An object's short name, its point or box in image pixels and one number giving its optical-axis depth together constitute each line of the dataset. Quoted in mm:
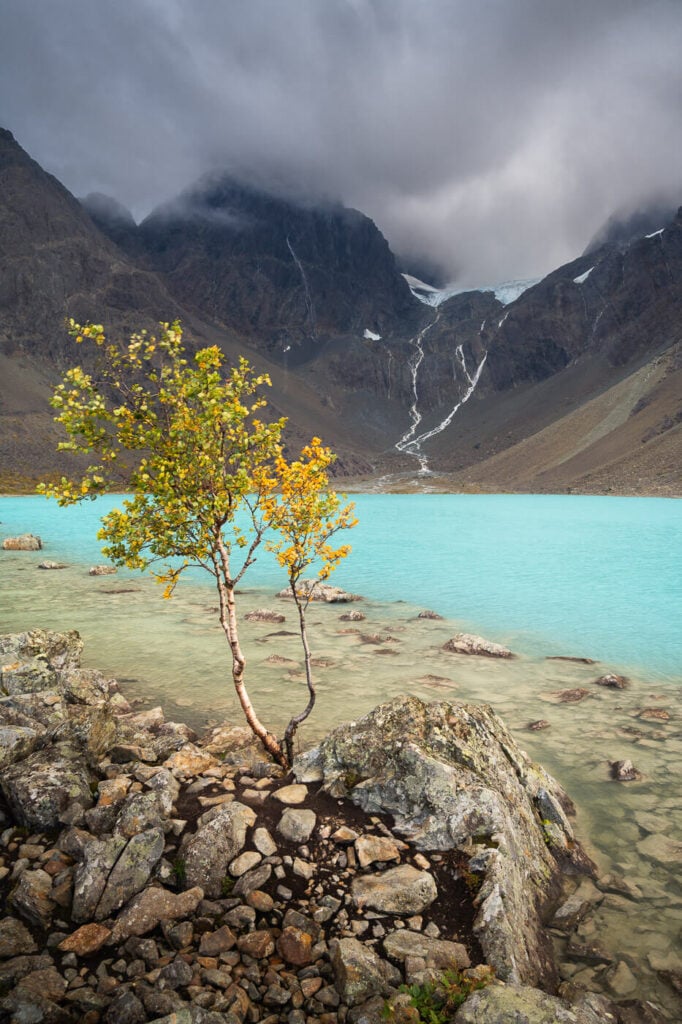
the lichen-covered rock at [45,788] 8203
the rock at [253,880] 7293
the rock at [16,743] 9516
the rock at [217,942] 6414
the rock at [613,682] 20406
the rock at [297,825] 8109
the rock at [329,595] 34781
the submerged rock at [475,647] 24219
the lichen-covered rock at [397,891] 7045
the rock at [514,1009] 5512
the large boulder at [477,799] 7195
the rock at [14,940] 6162
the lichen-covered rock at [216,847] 7449
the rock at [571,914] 8477
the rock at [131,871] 6920
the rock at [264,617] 29406
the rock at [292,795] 8930
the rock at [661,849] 10352
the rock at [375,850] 7770
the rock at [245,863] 7535
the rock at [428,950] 6328
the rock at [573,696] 18672
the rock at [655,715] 17188
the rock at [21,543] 56344
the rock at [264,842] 7822
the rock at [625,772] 13266
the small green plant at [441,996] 5688
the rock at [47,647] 19391
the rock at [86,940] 6273
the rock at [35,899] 6625
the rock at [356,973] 5958
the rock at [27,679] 14695
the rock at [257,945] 6438
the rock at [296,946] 6430
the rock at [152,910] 6617
